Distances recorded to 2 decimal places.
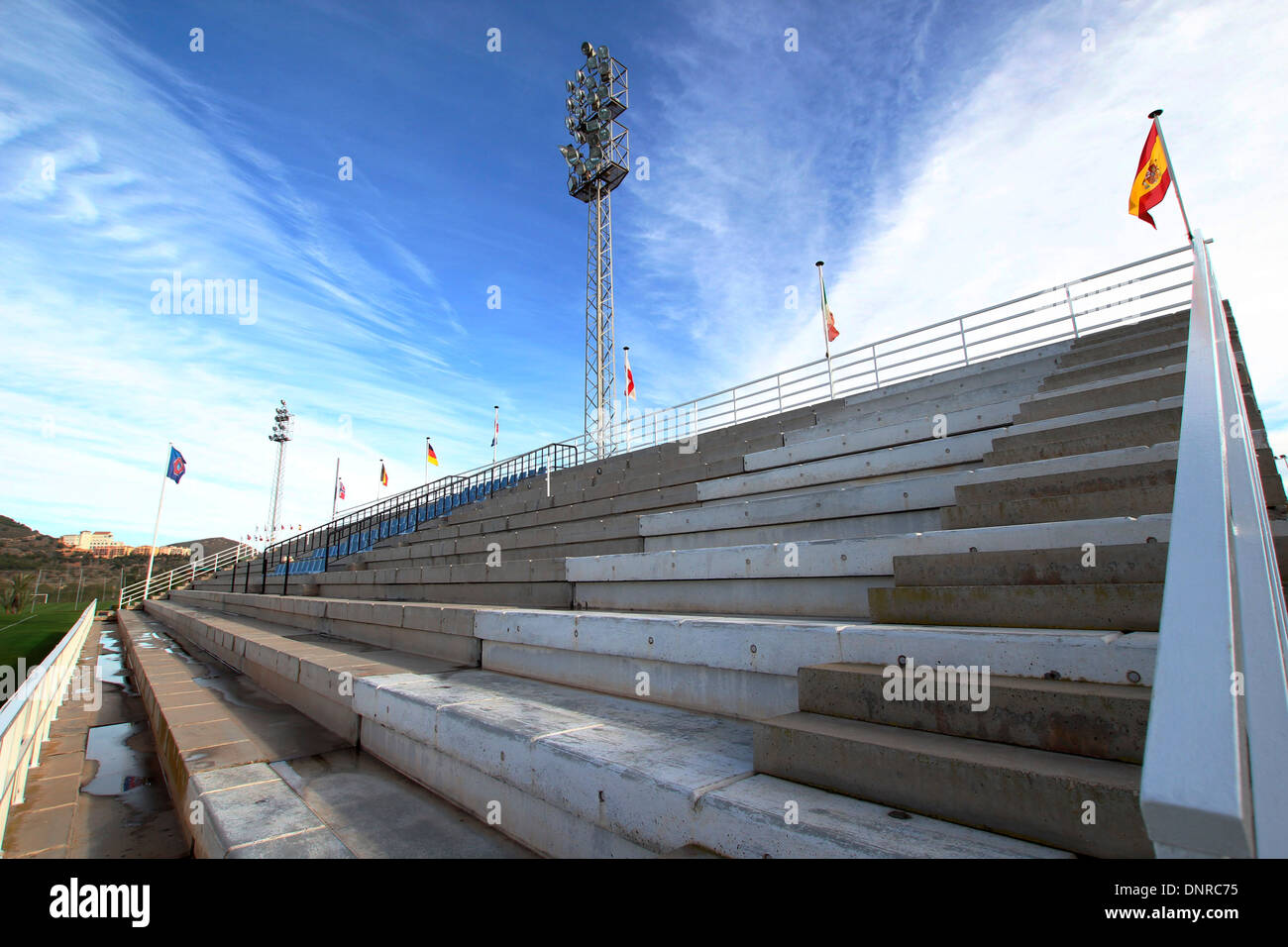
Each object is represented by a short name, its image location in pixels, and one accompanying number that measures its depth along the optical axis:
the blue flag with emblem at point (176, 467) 25.07
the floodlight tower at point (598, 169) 20.19
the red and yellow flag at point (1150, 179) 8.78
